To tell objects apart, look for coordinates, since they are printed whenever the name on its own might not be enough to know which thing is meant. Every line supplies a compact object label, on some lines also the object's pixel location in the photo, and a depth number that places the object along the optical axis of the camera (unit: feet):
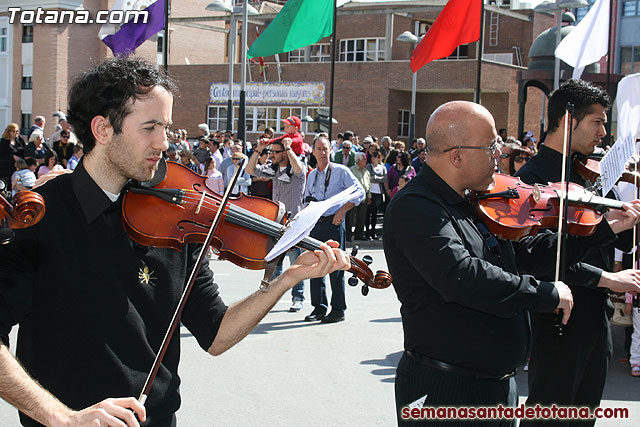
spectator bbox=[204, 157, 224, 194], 42.78
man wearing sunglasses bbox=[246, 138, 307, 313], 29.09
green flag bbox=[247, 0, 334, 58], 44.80
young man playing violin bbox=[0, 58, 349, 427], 7.20
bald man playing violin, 9.11
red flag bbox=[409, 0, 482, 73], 45.50
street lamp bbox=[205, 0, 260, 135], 65.96
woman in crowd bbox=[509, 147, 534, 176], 27.25
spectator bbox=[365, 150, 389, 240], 52.06
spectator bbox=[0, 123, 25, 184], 42.29
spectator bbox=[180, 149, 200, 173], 46.59
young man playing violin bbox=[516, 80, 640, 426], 11.38
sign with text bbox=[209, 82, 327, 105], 124.98
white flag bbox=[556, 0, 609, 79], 35.19
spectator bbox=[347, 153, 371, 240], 48.19
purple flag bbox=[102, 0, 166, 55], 48.16
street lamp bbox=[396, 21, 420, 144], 84.35
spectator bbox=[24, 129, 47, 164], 44.62
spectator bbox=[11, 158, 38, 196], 34.47
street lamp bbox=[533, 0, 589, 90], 61.21
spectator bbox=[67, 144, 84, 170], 42.70
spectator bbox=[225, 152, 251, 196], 38.37
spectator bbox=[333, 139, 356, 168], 53.21
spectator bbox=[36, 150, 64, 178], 42.27
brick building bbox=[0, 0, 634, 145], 117.91
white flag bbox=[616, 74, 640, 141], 14.49
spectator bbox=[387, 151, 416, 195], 50.04
